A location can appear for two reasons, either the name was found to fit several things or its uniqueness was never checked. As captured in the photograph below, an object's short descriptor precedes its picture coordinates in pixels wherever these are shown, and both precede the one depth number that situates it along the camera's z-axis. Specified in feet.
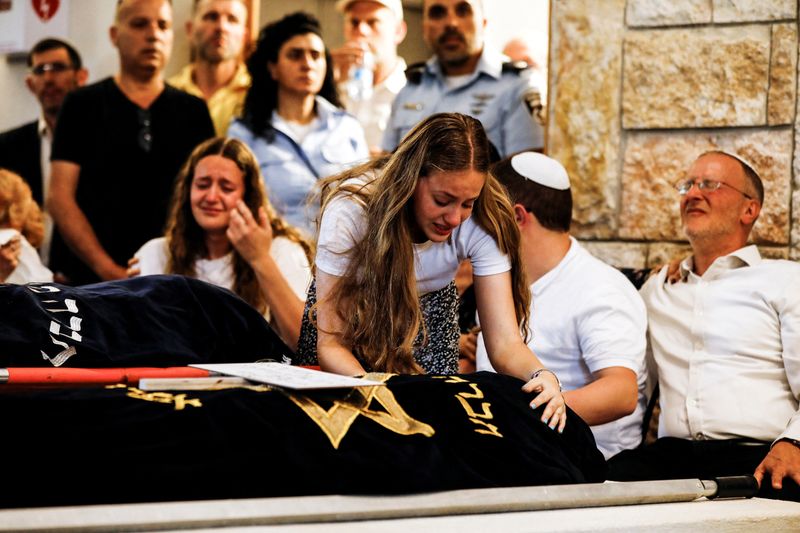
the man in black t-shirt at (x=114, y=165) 25.08
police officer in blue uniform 24.83
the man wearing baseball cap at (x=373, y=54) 28.22
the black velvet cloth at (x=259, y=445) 9.80
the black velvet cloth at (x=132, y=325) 12.95
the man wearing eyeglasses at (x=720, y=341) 17.81
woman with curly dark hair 25.30
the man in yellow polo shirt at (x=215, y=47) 29.17
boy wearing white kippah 16.59
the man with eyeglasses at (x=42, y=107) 28.87
